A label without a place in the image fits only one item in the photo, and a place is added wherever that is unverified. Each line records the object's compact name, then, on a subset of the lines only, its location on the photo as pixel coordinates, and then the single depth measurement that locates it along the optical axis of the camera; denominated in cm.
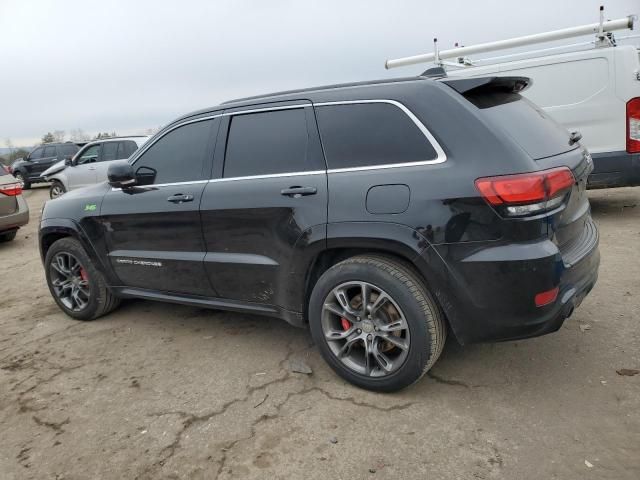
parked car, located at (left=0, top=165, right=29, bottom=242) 812
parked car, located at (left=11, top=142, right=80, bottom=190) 2038
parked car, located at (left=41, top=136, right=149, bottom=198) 1278
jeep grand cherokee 252
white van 644
